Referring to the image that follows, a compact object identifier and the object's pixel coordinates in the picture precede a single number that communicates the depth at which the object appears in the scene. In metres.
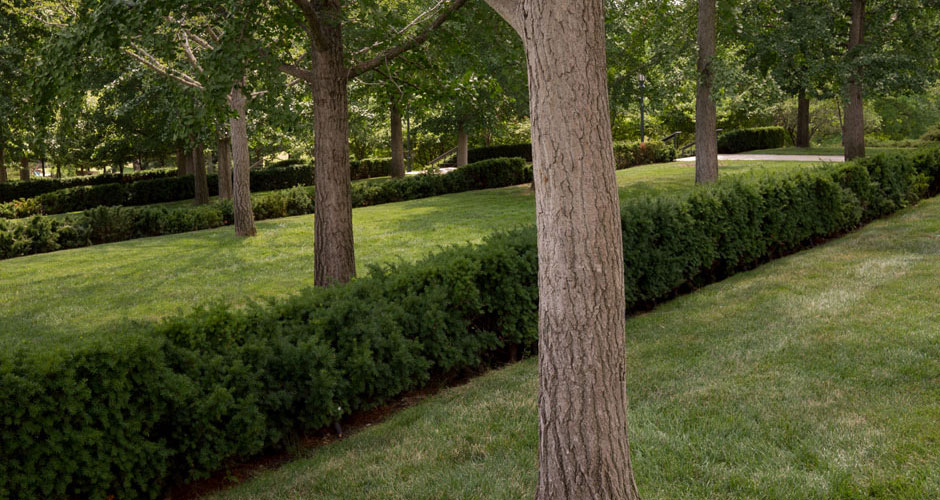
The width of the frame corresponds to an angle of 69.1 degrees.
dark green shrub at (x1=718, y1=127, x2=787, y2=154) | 32.44
